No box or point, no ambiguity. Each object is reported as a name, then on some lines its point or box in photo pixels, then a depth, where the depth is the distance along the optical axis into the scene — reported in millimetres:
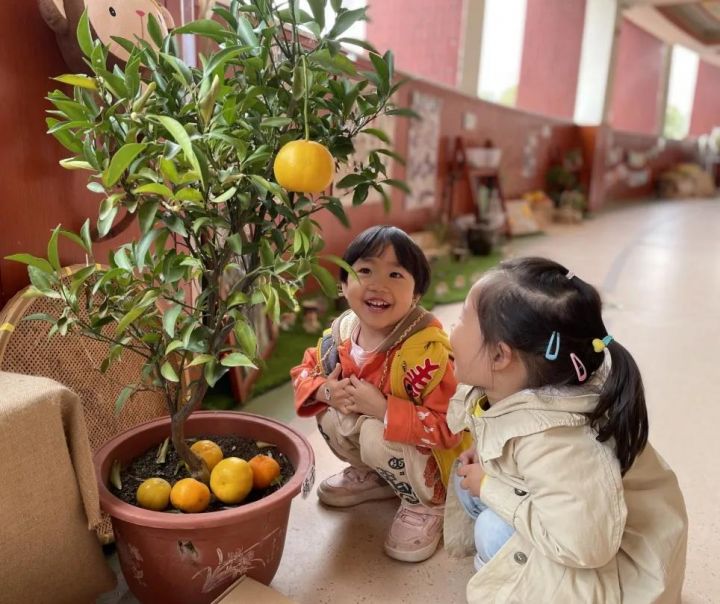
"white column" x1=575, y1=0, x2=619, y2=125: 7566
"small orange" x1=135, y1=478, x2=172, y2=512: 1106
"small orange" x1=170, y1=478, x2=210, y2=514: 1097
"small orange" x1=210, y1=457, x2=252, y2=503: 1134
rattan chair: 1193
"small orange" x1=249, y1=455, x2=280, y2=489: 1192
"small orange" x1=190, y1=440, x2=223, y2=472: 1224
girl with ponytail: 989
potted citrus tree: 872
